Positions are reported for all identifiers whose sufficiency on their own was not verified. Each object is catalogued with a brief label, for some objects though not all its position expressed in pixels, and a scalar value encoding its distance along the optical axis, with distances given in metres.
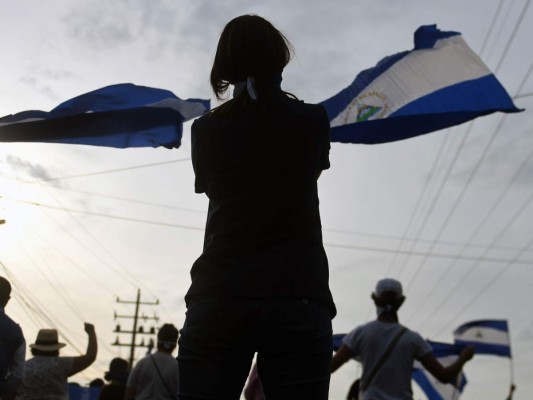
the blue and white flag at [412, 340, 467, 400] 9.00
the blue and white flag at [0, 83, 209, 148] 4.88
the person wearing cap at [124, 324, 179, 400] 7.84
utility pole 57.66
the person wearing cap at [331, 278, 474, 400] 6.02
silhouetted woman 2.44
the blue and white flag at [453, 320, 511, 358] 10.20
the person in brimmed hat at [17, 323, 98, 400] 7.62
